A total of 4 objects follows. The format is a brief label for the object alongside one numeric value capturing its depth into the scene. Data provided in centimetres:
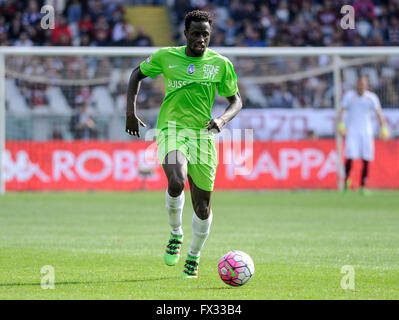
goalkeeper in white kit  3925
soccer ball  1417
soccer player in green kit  1558
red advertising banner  4056
